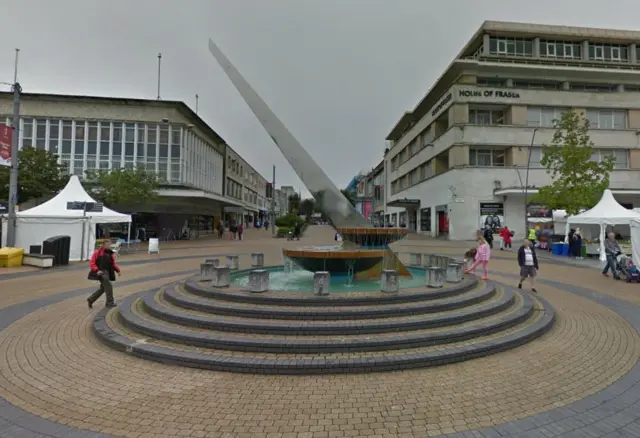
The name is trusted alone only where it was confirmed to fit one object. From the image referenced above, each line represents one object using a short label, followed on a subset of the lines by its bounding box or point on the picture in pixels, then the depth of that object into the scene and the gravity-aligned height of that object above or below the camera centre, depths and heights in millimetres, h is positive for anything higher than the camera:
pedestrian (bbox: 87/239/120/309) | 7574 -882
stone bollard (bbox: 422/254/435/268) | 12163 -970
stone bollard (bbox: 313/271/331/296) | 6780 -1024
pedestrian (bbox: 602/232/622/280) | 12602 -662
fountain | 8781 +30
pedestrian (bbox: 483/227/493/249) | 23739 -98
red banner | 14379 +3558
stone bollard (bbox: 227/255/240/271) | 10797 -942
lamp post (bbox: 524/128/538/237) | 31320 +4178
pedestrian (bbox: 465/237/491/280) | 10577 -626
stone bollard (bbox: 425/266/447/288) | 7585 -971
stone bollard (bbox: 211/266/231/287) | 7699 -1029
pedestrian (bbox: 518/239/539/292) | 9391 -718
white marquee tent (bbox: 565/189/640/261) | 17575 +1029
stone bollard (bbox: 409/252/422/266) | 12848 -1017
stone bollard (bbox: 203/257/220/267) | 8784 -821
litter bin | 15117 -860
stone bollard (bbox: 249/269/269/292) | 6961 -1013
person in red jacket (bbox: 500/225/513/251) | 24094 -154
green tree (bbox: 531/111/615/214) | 23422 +4355
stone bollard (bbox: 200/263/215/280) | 8531 -994
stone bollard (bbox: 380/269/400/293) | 6961 -996
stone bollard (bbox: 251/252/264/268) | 11508 -960
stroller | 11953 -1232
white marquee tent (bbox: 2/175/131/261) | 16828 +141
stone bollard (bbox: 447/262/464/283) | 8320 -962
